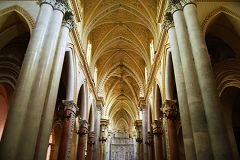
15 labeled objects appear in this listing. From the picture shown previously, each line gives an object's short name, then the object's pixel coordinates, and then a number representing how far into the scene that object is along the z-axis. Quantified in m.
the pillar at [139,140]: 24.41
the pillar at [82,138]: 14.64
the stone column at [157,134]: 14.72
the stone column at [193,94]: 6.19
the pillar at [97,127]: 19.36
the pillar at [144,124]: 19.48
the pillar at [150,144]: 17.89
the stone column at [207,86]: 5.94
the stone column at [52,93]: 6.98
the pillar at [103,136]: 25.20
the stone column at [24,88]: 6.02
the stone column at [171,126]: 10.27
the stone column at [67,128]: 10.42
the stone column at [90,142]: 18.31
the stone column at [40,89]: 6.35
